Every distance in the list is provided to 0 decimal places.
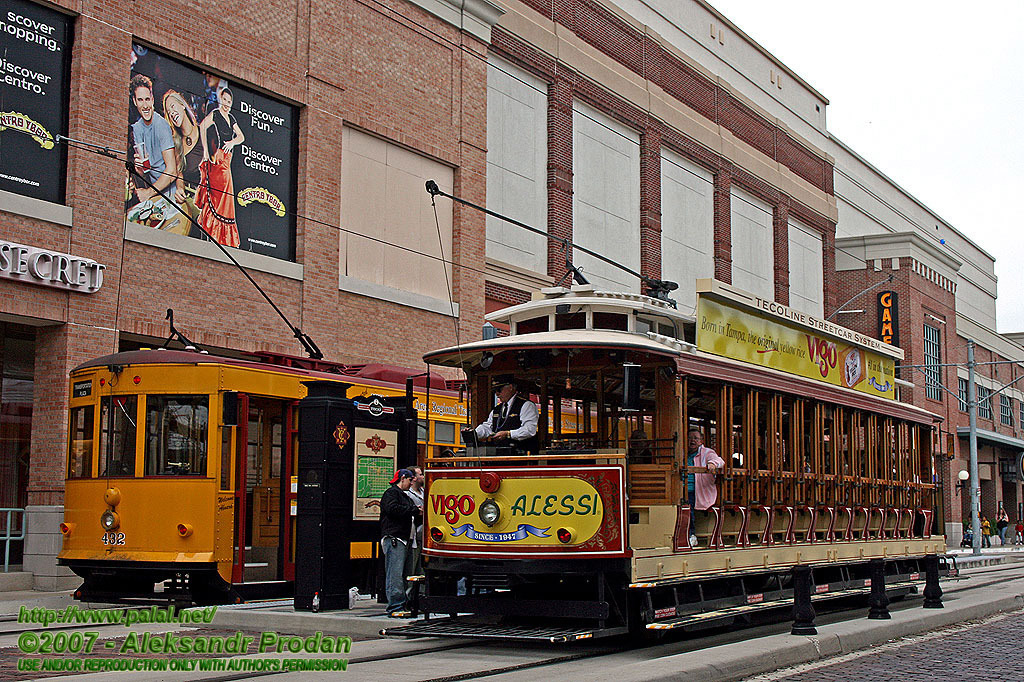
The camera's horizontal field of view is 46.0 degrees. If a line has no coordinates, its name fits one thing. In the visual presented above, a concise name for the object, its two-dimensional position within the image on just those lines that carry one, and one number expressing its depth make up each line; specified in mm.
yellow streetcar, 15133
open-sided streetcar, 11422
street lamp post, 41469
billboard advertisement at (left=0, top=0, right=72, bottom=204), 19328
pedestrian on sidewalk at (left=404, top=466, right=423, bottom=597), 14203
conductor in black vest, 12086
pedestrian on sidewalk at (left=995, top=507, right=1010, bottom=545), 58219
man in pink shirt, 12867
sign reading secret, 18797
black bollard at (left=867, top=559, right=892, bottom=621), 14289
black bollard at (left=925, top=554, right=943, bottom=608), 16125
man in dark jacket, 13734
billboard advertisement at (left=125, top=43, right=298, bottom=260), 21531
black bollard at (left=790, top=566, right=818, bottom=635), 12398
